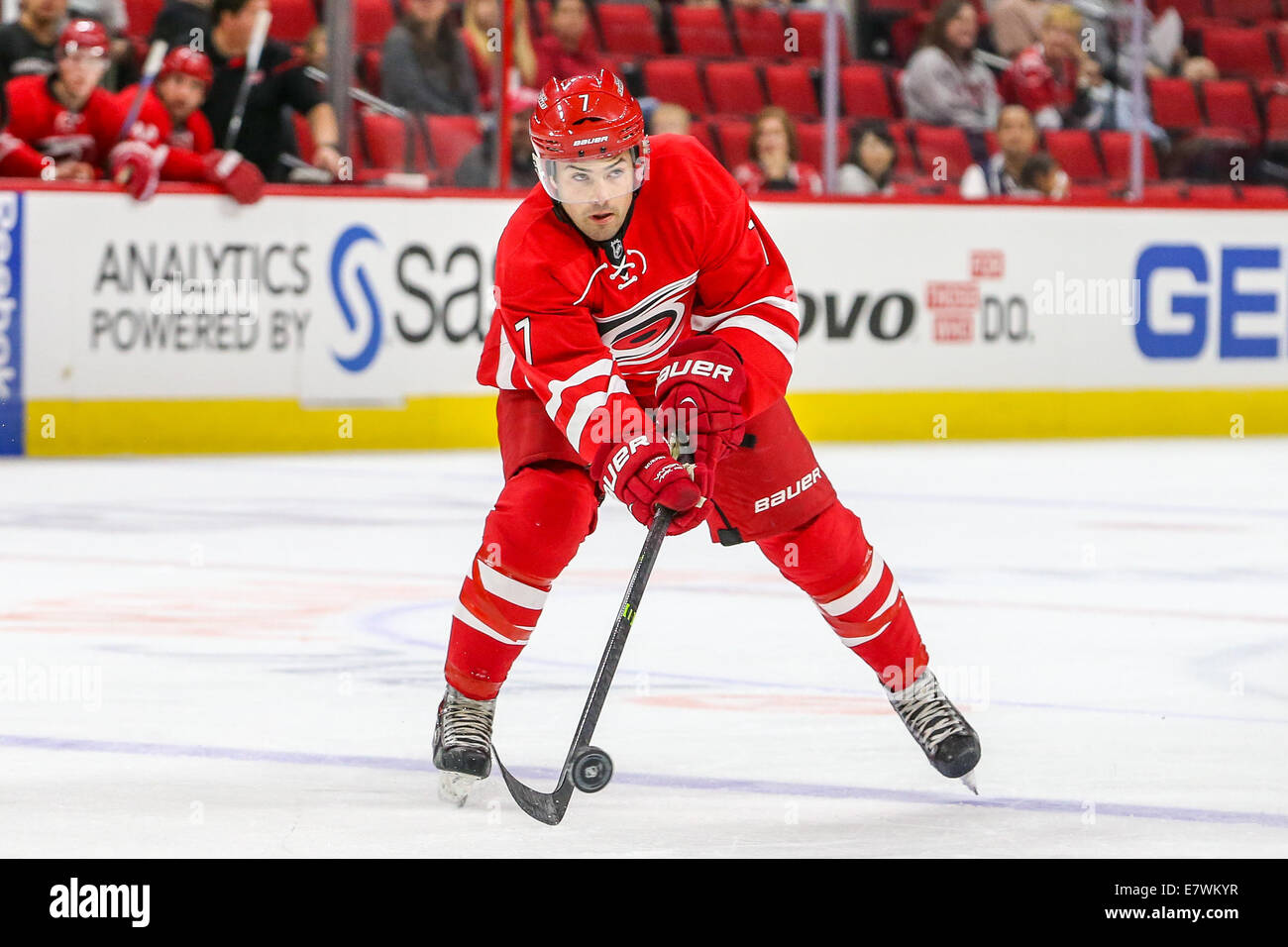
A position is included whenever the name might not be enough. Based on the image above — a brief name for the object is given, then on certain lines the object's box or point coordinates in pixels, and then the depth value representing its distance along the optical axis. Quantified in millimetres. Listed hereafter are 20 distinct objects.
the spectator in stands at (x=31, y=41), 15875
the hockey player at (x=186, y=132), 16453
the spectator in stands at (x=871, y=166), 19094
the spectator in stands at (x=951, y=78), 19422
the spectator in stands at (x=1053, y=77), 19406
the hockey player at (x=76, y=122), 15805
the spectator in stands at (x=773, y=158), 18578
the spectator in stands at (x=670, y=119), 17859
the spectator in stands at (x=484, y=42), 17187
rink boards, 16562
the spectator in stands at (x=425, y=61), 16937
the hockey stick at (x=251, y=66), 16672
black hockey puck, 6090
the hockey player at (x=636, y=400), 6270
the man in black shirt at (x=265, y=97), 16609
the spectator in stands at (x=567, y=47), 17828
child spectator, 19641
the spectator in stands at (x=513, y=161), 17578
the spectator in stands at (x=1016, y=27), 19516
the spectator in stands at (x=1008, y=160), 19422
